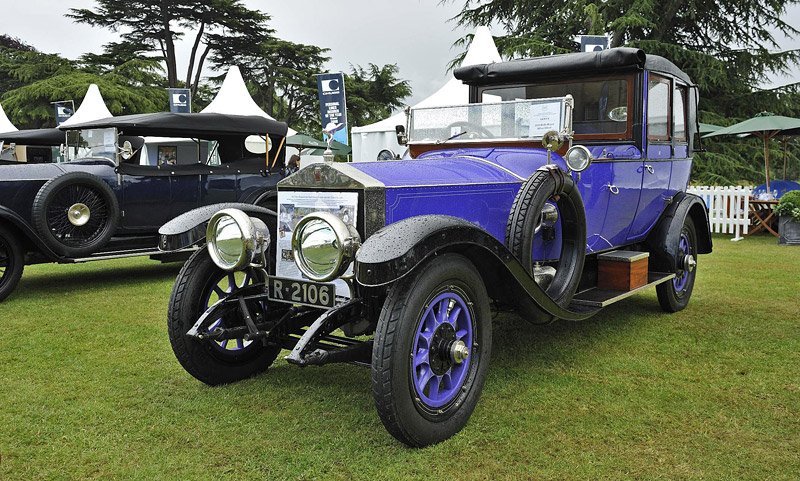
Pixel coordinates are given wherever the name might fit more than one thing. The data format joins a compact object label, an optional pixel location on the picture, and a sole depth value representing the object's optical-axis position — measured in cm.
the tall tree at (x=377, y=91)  3266
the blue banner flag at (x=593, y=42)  1209
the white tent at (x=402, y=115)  1299
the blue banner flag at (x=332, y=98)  1521
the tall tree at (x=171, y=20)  2936
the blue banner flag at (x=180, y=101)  1891
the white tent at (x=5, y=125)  1870
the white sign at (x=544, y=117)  446
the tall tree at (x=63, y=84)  2822
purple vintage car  302
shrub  1075
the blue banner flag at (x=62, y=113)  2120
